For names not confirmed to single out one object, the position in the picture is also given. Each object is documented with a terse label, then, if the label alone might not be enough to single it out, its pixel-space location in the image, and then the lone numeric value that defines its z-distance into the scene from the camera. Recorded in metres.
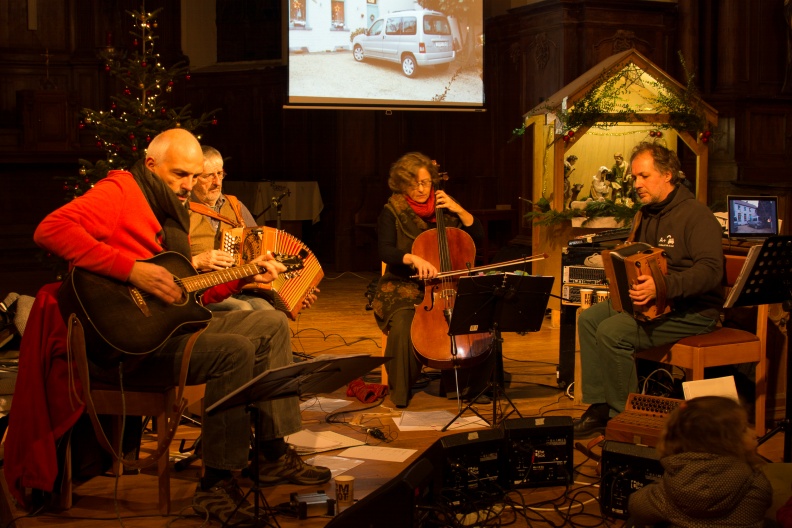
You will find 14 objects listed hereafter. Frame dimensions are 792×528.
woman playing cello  5.43
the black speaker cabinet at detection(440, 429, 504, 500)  3.70
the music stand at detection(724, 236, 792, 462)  4.13
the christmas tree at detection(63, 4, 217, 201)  7.28
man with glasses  4.92
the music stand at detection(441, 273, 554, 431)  4.60
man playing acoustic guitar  3.55
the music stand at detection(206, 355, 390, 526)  3.04
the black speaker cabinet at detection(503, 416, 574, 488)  3.97
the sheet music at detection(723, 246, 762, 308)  4.13
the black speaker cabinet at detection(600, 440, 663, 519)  3.60
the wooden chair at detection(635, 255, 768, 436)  4.55
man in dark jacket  4.57
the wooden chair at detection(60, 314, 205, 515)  3.75
